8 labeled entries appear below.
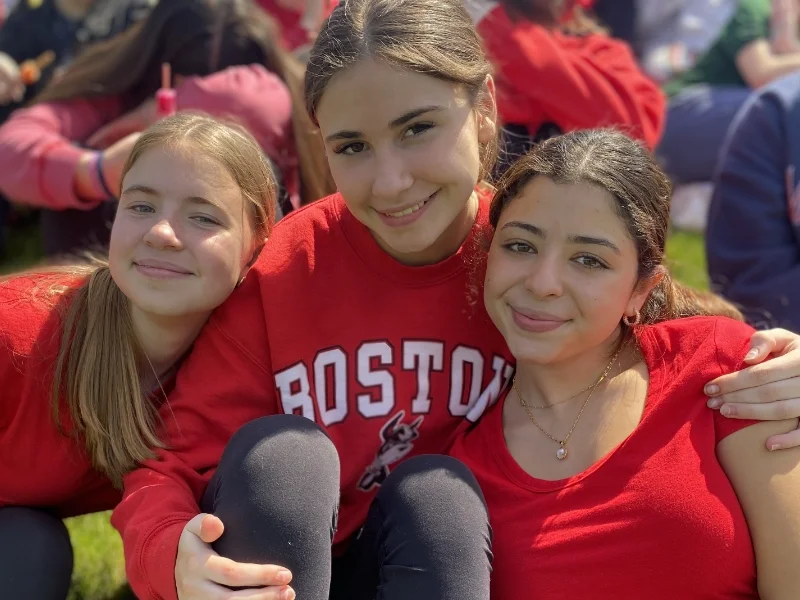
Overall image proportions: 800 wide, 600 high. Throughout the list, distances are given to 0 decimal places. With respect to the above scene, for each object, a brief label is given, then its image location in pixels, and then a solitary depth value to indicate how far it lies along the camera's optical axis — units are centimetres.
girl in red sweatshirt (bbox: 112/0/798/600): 147
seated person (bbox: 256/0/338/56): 309
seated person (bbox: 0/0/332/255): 249
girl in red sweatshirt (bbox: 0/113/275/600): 171
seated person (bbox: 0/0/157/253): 375
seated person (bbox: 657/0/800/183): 426
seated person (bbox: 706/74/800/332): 250
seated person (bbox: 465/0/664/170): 255
